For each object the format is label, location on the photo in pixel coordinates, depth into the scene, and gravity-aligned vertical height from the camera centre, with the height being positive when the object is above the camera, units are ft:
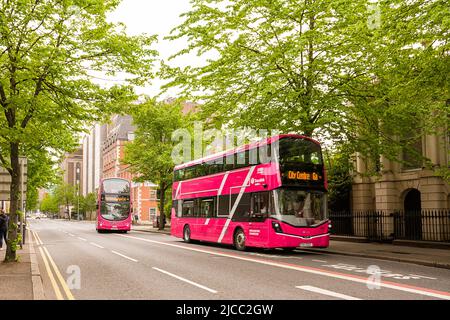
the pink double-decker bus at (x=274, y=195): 55.52 +0.63
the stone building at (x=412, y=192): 76.95 +1.13
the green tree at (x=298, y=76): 58.65 +16.57
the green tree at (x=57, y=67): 42.47 +12.99
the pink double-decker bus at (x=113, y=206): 120.47 -1.06
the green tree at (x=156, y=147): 137.28 +16.35
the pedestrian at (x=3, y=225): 66.74 -3.10
